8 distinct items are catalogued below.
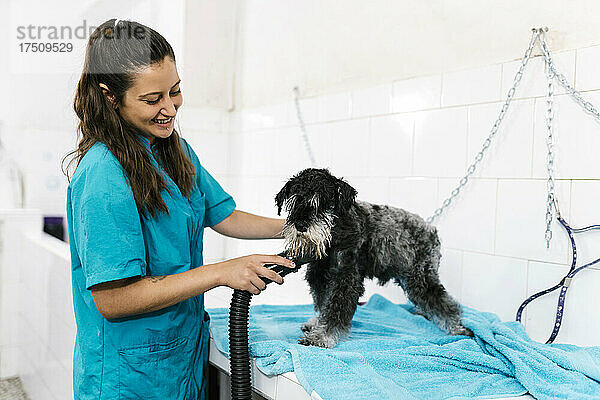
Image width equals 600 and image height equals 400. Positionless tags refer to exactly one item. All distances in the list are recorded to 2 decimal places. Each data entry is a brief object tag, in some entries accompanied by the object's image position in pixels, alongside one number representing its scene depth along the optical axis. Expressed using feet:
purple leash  4.08
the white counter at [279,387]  3.18
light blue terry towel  3.10
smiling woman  3.22
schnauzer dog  3.43
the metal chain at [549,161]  4.25
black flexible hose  3.43
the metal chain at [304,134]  6.73
